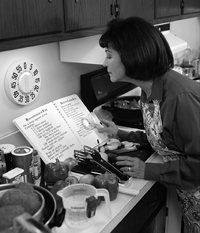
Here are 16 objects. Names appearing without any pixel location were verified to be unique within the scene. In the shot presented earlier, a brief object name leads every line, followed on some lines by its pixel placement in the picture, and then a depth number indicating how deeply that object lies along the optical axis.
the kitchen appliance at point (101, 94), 2.05
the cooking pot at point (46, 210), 0.92
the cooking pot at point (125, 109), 2.02
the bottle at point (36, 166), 1.49
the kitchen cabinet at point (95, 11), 1.45
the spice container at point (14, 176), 1.30
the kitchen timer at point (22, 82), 1.64
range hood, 1.84
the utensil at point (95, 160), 1.49
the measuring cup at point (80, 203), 1.14
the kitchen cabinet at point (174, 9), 2.16
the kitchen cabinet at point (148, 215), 1.41
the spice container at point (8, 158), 1.43
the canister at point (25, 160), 1.39
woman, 1.39
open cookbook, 1.62
